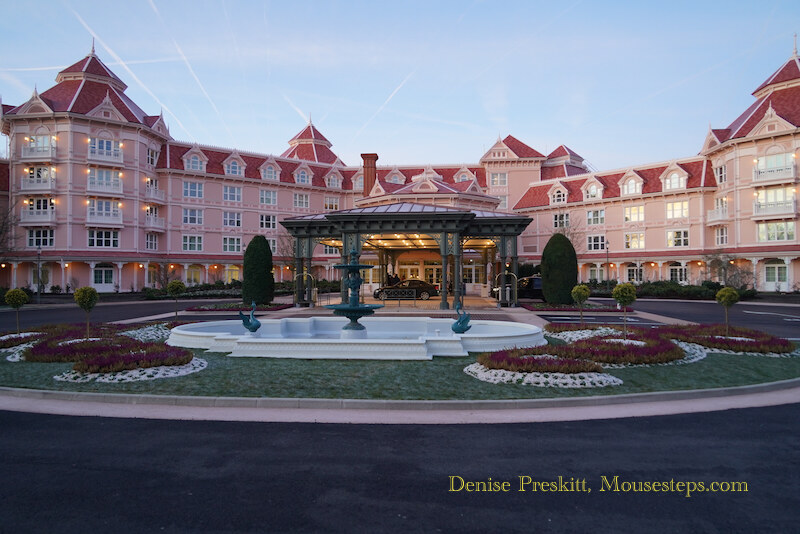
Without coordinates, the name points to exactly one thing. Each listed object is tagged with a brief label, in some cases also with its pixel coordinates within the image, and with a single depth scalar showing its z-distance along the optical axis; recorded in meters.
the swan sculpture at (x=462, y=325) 13.52
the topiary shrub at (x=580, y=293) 16.73
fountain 12.24
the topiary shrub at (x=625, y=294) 14.34
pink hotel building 41.34
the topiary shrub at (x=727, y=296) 14.21
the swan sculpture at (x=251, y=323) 14.16
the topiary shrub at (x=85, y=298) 13.60
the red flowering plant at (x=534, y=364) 9.78
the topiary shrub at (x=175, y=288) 20.92
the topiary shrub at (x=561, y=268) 27.30
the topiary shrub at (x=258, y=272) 27.86
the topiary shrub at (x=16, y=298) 14.66
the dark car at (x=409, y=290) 30.69
